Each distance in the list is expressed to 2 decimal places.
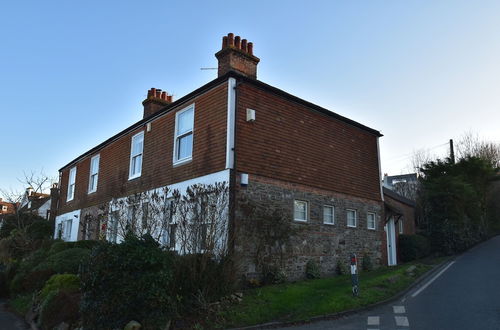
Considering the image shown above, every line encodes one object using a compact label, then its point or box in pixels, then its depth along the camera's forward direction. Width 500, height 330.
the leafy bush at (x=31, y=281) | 12.84
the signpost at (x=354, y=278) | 9.99
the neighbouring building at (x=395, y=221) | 20.12
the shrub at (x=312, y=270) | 13.68
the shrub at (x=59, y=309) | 9.01
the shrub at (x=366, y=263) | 16.50
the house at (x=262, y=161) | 12.71
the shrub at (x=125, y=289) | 7.69
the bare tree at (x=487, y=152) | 39.09
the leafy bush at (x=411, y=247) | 21.20
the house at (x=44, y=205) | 50.15
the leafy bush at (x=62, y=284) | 10.73
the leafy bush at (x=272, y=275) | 12.23
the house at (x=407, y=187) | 40.38
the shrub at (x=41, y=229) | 25.89
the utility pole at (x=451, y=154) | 30.89
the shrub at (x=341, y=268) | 15.15
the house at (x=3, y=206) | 85.21
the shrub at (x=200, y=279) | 8.91
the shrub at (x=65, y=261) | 13.08
